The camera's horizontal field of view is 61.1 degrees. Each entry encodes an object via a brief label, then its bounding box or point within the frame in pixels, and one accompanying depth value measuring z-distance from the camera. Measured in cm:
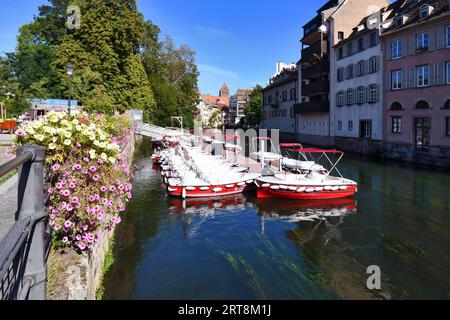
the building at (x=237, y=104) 15200
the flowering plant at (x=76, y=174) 531
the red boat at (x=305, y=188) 1700
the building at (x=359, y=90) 3469
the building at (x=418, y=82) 2703
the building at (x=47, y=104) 3253
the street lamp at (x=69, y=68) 2012
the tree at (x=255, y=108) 8019
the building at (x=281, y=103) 5638
